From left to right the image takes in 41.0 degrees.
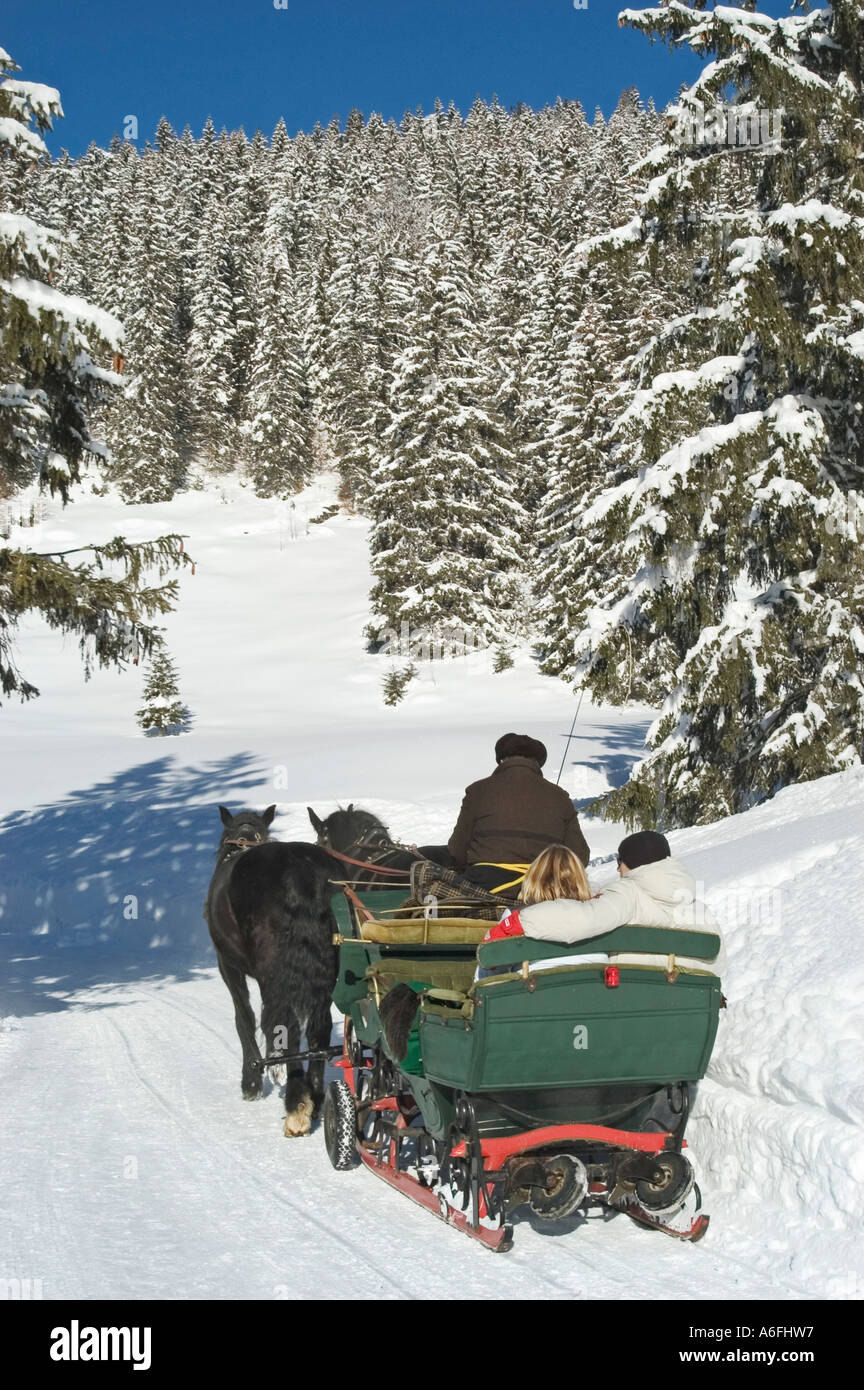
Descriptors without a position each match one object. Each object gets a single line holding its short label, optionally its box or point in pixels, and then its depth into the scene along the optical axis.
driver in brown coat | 6.22
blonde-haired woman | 5.12
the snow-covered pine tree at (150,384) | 61.50
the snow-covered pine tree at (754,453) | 12.50
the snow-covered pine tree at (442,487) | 38.12
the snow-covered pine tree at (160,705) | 31.11
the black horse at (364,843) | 7.68
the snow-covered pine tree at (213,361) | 68.25
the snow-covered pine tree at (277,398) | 62.53
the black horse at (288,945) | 7.15
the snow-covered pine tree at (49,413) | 9.55
